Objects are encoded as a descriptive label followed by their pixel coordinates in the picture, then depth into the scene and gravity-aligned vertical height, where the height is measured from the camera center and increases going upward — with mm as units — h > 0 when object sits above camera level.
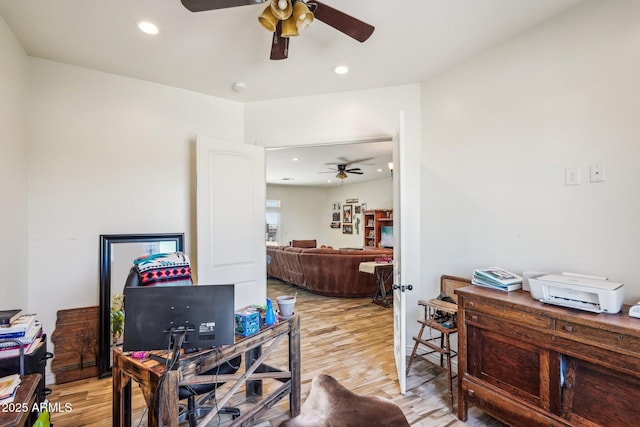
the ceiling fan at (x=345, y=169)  6398 +1147
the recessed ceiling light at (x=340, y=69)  2741 +1361
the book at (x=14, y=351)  1514 -655
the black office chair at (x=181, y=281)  1848 -413
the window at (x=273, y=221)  9977 -63
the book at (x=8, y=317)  1636 -520
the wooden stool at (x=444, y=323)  2326 -842
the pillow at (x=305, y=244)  8875 -728
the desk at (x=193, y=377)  1359 -805
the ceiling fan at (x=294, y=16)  1511 +1085
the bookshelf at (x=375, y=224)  8344 -159
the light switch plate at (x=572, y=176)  2002 +269
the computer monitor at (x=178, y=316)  1371 -438
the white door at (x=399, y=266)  2381 -401
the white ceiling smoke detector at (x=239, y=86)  3068 +1359
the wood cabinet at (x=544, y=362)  1449 -804
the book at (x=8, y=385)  1303 -737
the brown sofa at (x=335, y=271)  5348 -948
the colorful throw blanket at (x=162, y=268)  2031 -332
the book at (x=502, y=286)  2033 -468
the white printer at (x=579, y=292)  1554 -408
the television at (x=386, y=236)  8250 -487
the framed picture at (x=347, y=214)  9836 +147
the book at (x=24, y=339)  1528 -607
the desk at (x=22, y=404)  1185 -767
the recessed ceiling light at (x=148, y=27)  2109 +1358
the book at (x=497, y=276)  2064 -410
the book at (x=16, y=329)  1540 -550
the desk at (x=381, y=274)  4937 -940
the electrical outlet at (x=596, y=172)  1890 +274
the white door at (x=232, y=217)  3061 +26
